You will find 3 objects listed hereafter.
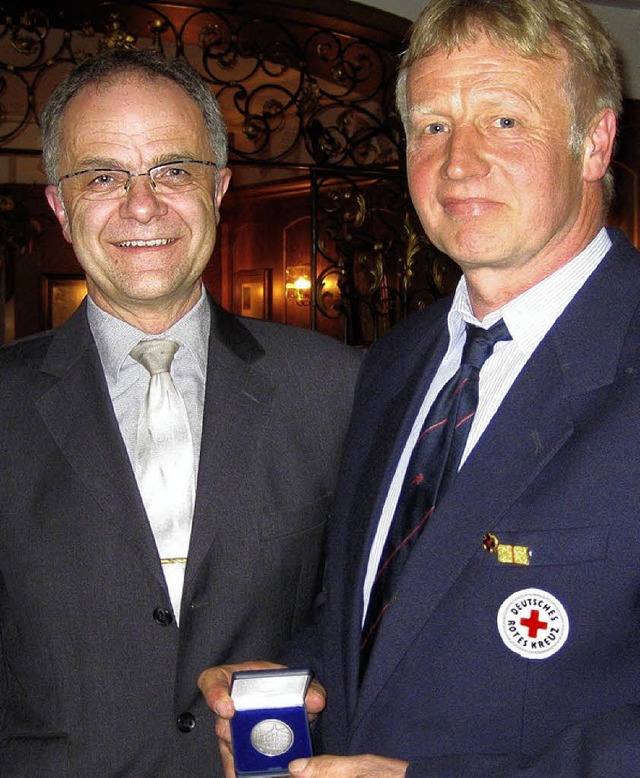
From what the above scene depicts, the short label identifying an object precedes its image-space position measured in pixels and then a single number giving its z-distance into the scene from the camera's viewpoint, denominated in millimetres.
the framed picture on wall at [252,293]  7207
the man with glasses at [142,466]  1526
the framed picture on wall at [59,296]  6336
